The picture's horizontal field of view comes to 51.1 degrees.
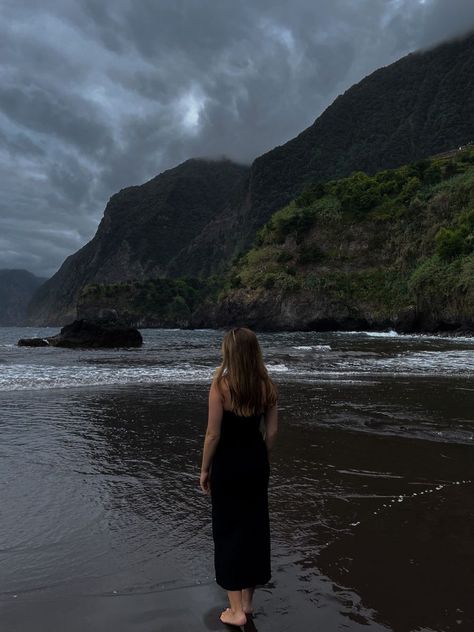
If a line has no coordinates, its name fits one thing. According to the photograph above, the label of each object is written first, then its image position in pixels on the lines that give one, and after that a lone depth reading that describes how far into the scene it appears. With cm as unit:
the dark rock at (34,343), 4250
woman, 352
